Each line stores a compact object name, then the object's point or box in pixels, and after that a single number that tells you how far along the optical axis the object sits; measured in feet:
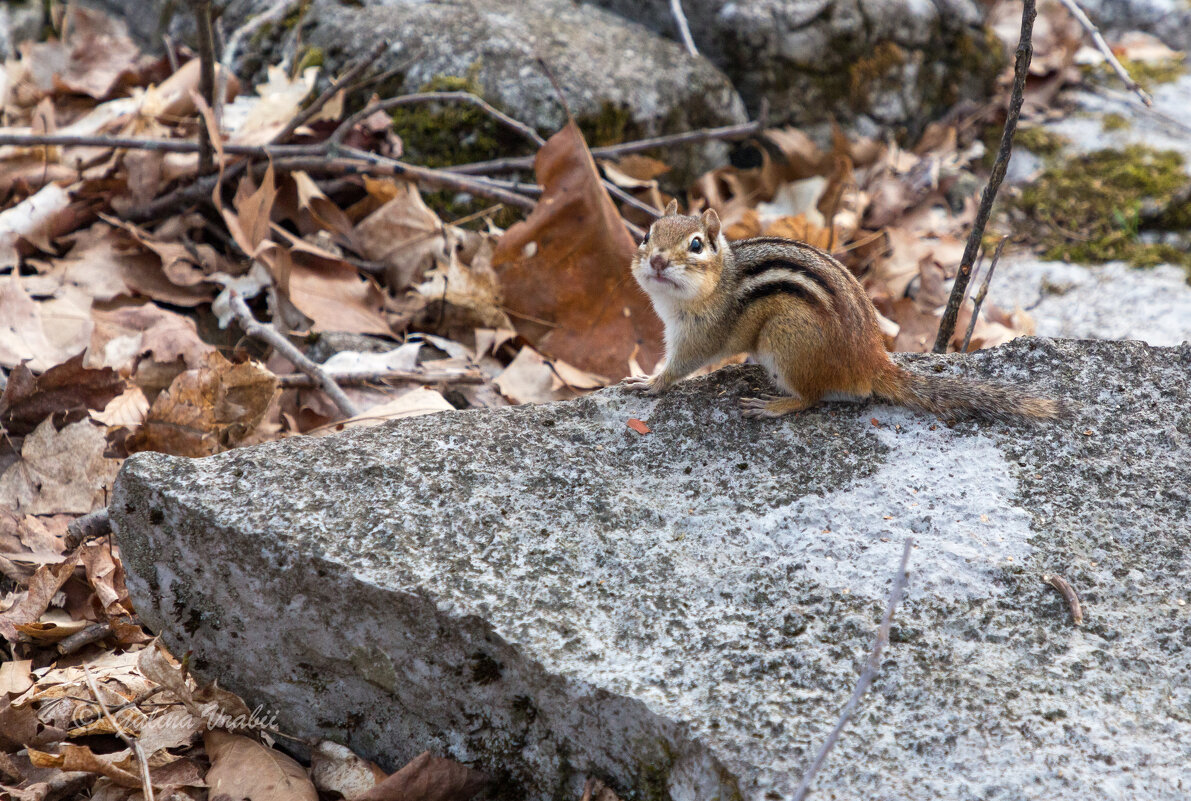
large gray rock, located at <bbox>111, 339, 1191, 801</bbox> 13.17
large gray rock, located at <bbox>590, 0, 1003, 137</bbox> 39.55
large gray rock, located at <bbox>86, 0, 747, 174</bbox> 34.22
